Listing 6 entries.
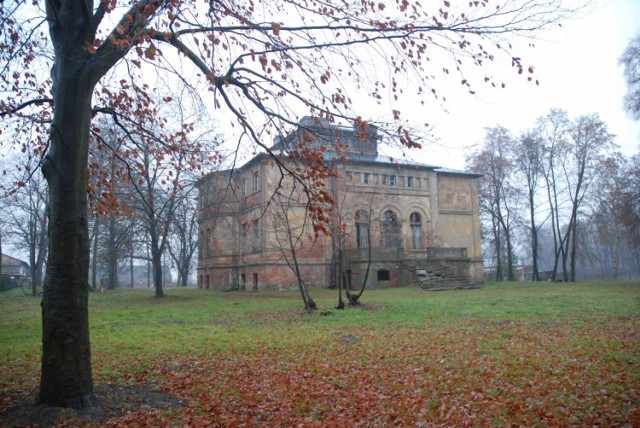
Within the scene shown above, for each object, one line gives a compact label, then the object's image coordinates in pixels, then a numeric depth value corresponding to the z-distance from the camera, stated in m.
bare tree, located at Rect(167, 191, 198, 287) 25.59
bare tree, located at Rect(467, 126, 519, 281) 39.31
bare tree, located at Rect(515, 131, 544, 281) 37.25
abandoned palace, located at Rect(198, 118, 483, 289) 31.38
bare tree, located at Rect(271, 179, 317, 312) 28.72
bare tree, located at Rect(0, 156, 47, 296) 35.50
